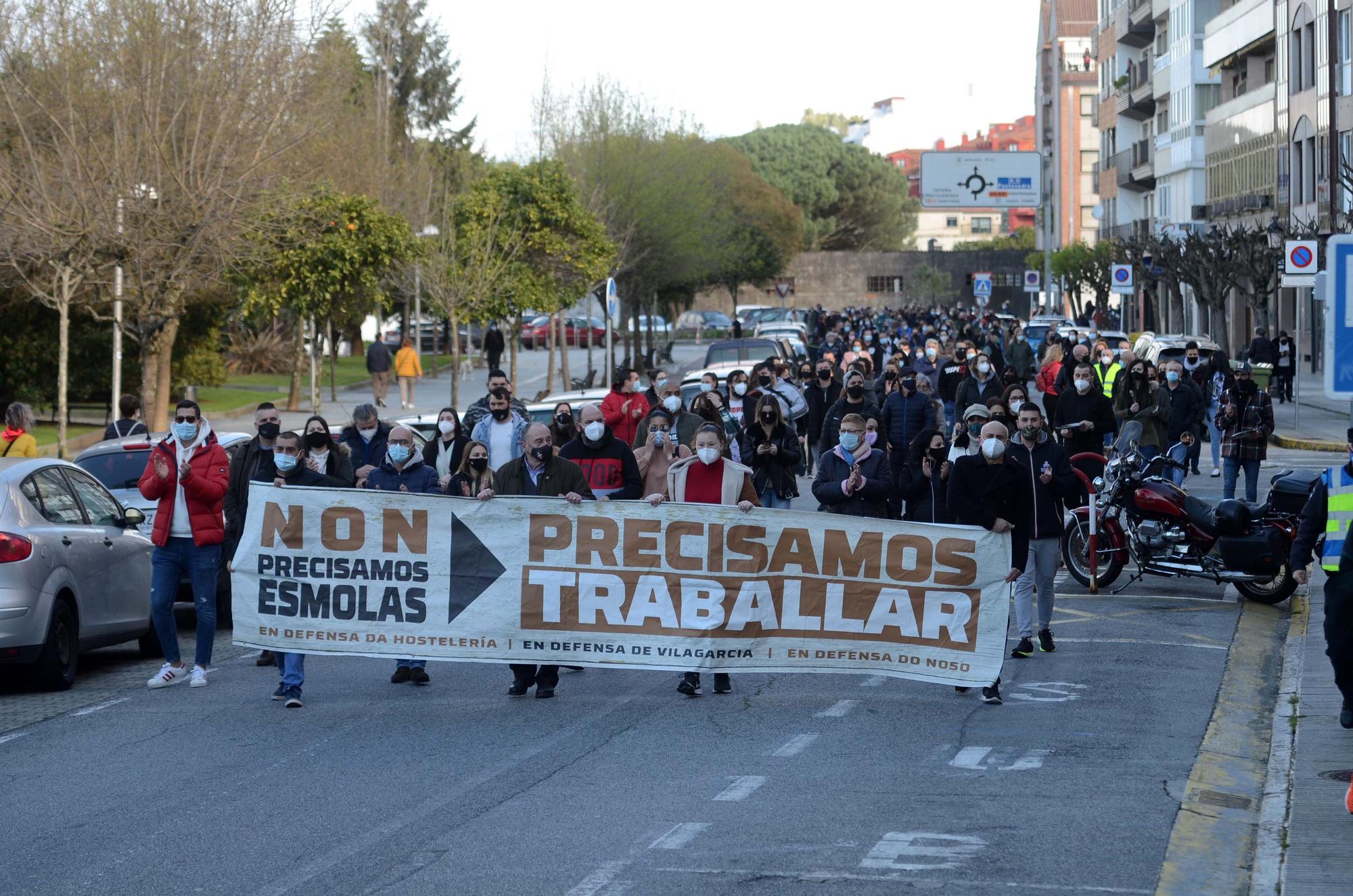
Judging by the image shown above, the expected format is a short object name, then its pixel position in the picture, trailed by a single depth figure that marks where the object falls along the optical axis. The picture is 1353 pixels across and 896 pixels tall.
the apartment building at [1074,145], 121.38
